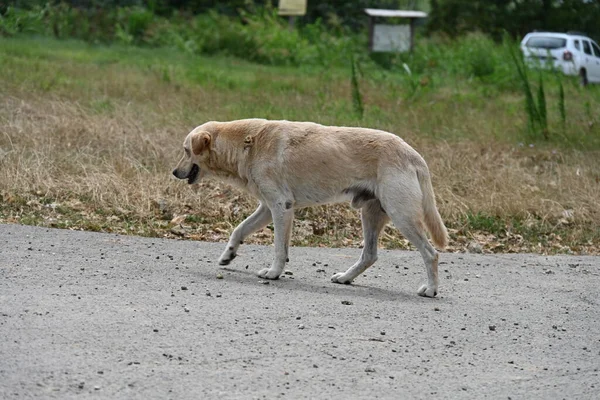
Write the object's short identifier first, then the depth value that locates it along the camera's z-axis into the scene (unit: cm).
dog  750
